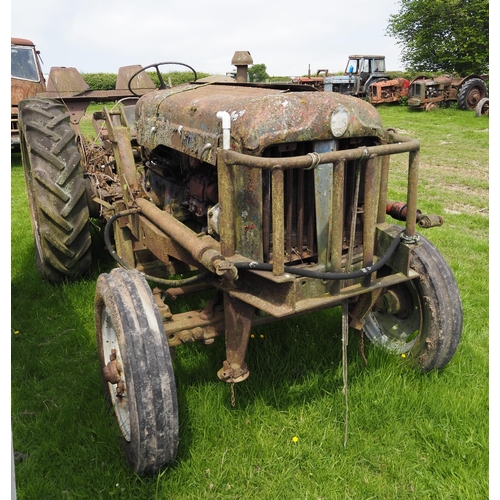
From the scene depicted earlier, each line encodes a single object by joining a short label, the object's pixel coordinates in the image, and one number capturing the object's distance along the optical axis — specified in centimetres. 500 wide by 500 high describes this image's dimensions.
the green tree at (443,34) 2339
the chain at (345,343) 241
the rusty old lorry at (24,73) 942
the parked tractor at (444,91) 1792
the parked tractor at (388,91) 1988
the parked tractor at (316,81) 2086
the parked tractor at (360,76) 1920
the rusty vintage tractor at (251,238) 213
